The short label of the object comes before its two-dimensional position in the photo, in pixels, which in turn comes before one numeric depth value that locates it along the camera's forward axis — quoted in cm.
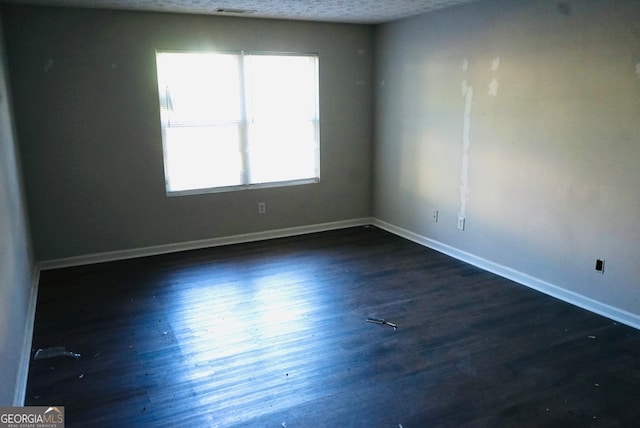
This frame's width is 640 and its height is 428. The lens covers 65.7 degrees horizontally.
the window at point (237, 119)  491
